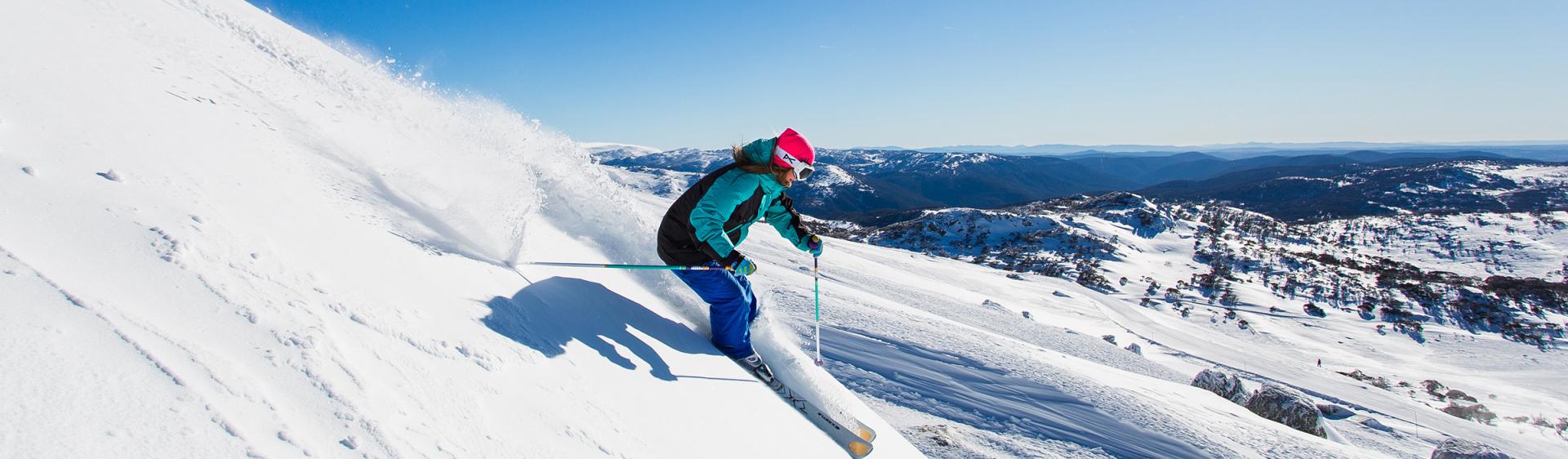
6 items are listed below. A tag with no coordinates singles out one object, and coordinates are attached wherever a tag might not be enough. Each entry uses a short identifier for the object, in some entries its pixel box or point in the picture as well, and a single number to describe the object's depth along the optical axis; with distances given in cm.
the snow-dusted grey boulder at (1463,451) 799
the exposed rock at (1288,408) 830
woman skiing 481
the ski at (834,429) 453
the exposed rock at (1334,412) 1054
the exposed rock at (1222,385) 1005
